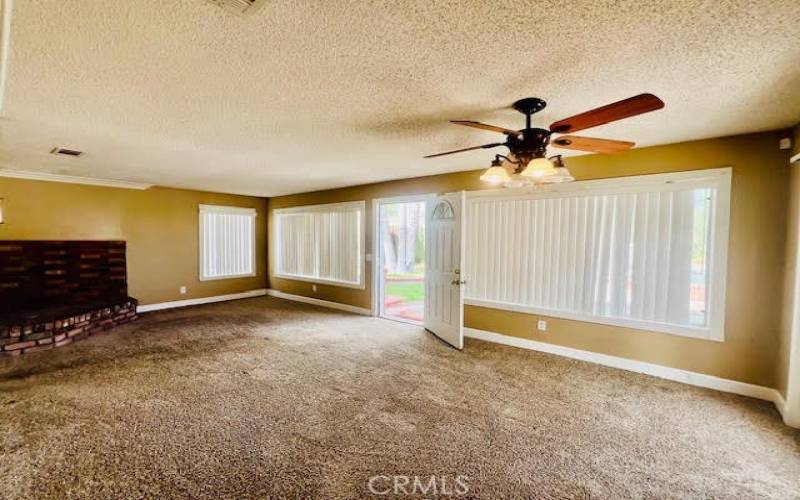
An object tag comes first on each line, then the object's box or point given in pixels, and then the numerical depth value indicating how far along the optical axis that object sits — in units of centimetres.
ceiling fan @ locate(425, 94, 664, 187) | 182
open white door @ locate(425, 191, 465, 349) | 419
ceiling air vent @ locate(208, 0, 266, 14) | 130
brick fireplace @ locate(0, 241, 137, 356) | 395
